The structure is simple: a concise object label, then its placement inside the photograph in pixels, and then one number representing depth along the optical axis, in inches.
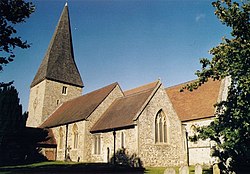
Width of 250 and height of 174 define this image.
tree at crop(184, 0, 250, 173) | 484.1
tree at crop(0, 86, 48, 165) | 1034.4
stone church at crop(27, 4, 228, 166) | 892.0
